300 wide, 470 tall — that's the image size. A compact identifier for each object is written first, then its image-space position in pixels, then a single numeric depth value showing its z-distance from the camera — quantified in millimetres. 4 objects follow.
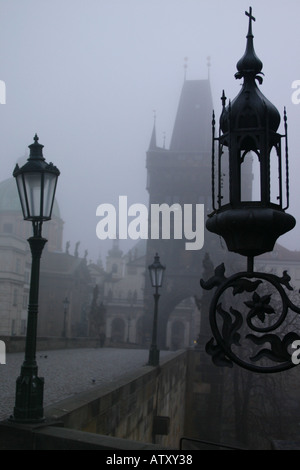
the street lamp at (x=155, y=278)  15016
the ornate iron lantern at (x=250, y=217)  2887
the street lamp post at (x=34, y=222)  5910
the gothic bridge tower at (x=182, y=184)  56094
